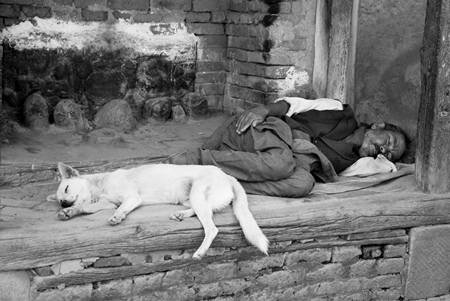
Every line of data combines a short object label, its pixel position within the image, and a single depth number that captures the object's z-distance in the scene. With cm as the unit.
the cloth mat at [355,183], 491
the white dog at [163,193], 409
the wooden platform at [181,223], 381
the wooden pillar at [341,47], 604
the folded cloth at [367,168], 520
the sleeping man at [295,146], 468
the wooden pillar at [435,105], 461
